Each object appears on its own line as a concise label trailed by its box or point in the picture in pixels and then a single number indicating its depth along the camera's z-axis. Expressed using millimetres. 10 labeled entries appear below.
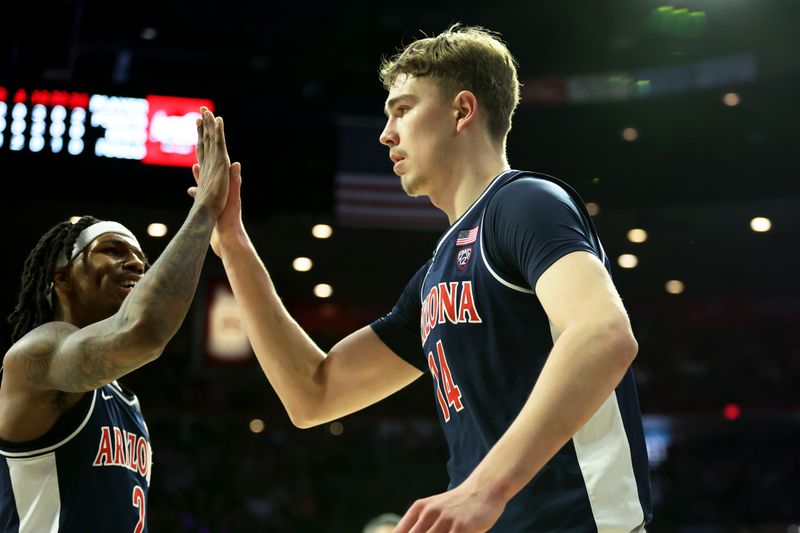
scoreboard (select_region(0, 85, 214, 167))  9086
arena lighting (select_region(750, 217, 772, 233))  11977
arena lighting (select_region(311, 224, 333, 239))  11562
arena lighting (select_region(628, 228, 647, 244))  11844
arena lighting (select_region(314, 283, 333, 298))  13430
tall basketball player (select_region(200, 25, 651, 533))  1586
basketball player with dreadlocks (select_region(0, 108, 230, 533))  2400
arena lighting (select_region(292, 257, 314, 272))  12531
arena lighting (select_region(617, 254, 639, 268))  12500
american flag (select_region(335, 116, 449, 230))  10766
